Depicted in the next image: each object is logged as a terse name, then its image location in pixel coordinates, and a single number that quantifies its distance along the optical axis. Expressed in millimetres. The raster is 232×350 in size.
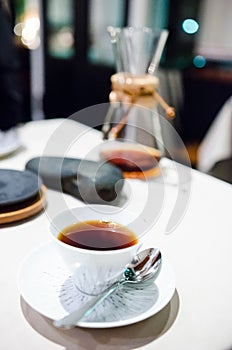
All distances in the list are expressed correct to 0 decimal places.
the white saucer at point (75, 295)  486
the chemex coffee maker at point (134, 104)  964
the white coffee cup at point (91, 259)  486
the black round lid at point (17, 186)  753
